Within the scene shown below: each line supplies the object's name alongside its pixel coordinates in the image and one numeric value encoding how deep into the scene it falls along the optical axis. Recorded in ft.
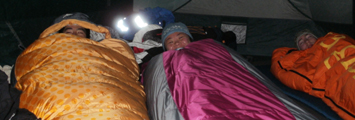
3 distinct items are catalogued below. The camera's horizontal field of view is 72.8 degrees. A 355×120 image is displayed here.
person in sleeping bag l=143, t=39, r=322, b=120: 3.12
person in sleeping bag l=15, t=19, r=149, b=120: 2.70
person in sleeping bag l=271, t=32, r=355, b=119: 4.42
